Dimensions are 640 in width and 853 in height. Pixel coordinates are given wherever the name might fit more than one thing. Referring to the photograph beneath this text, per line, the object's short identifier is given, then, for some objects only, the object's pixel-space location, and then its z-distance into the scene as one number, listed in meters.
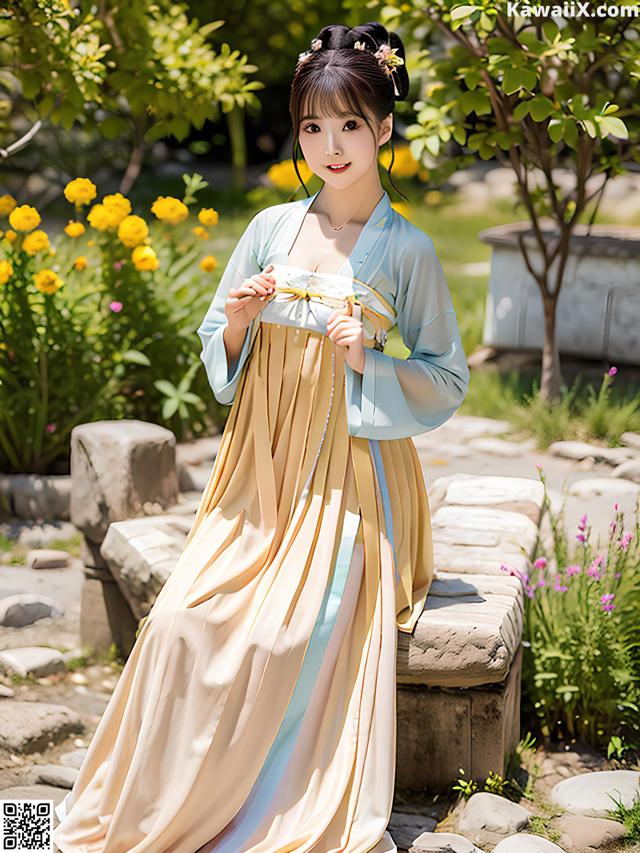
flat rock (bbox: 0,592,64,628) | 4.25
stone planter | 6.88
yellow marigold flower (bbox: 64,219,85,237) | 5.18
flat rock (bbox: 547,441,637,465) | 5.79
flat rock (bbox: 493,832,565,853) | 2.89
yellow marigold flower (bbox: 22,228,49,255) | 4.98
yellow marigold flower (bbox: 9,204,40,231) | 4.84
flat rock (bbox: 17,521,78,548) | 4.99
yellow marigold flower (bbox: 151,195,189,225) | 5.15
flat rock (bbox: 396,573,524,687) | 3.01
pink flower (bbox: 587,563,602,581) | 3.50
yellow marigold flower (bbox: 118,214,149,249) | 5.21
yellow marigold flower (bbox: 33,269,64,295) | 4.93
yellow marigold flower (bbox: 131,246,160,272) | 5.30
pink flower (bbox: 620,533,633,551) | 3.53
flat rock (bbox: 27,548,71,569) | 4.77
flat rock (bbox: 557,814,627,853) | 3.00
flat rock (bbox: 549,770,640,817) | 3.15
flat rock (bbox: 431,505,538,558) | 3.68
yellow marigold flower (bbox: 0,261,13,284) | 4.98
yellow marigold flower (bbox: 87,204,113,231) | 5.22
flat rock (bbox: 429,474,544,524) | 4.00
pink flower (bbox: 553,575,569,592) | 3.50
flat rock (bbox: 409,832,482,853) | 2.86
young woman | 2.74
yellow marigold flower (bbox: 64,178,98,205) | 4.94
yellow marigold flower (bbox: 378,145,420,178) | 9.51
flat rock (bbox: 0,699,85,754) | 3.40
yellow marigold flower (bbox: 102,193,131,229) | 5.25
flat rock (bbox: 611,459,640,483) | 5.55
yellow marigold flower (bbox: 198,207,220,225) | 5.31
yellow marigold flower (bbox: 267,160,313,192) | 8.72
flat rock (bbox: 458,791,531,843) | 3.02
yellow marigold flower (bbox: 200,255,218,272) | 5.71
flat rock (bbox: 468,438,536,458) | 6.02
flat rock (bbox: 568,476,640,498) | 5.31
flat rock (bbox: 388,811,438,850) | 2.94
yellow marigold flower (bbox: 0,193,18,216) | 5.00
